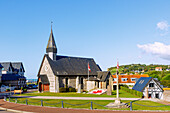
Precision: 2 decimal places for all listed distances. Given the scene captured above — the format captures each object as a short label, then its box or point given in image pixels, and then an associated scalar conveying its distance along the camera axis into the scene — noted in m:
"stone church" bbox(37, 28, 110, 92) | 45.84
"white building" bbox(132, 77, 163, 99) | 36.31
